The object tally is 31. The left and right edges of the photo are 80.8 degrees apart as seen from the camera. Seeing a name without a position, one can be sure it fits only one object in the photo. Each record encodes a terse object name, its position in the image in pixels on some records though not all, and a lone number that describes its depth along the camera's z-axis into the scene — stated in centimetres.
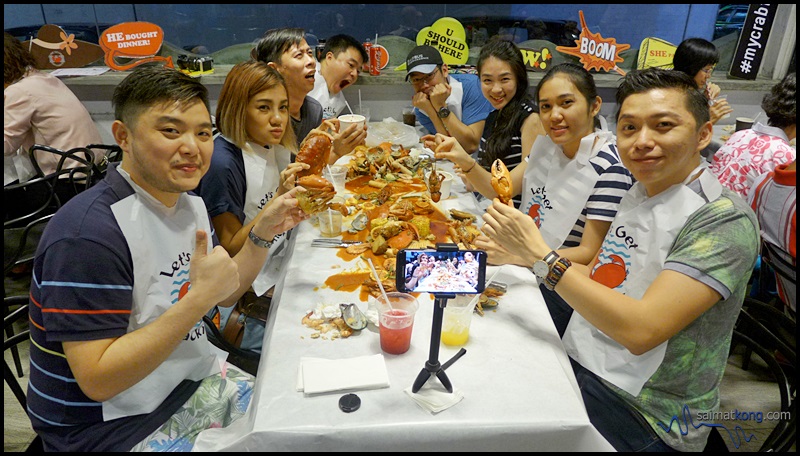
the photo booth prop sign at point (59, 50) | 521
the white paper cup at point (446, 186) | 322
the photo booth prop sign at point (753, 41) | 532
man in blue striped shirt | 144
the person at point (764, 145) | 318
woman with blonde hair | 250
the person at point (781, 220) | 268
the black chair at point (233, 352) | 226
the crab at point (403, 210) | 275
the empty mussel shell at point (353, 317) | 184
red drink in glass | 169
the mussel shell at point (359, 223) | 270
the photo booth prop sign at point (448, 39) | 544
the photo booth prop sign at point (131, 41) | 521
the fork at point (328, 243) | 254
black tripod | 151
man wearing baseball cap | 416
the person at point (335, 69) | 465
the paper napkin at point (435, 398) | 148
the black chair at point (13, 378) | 184
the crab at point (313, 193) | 222
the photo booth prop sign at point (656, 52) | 541
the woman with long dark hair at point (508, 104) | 345
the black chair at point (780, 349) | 178
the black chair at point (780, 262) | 266
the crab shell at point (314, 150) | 260
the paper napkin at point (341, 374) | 155
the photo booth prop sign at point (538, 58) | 565
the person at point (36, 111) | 358
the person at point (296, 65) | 341
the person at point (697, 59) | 423
